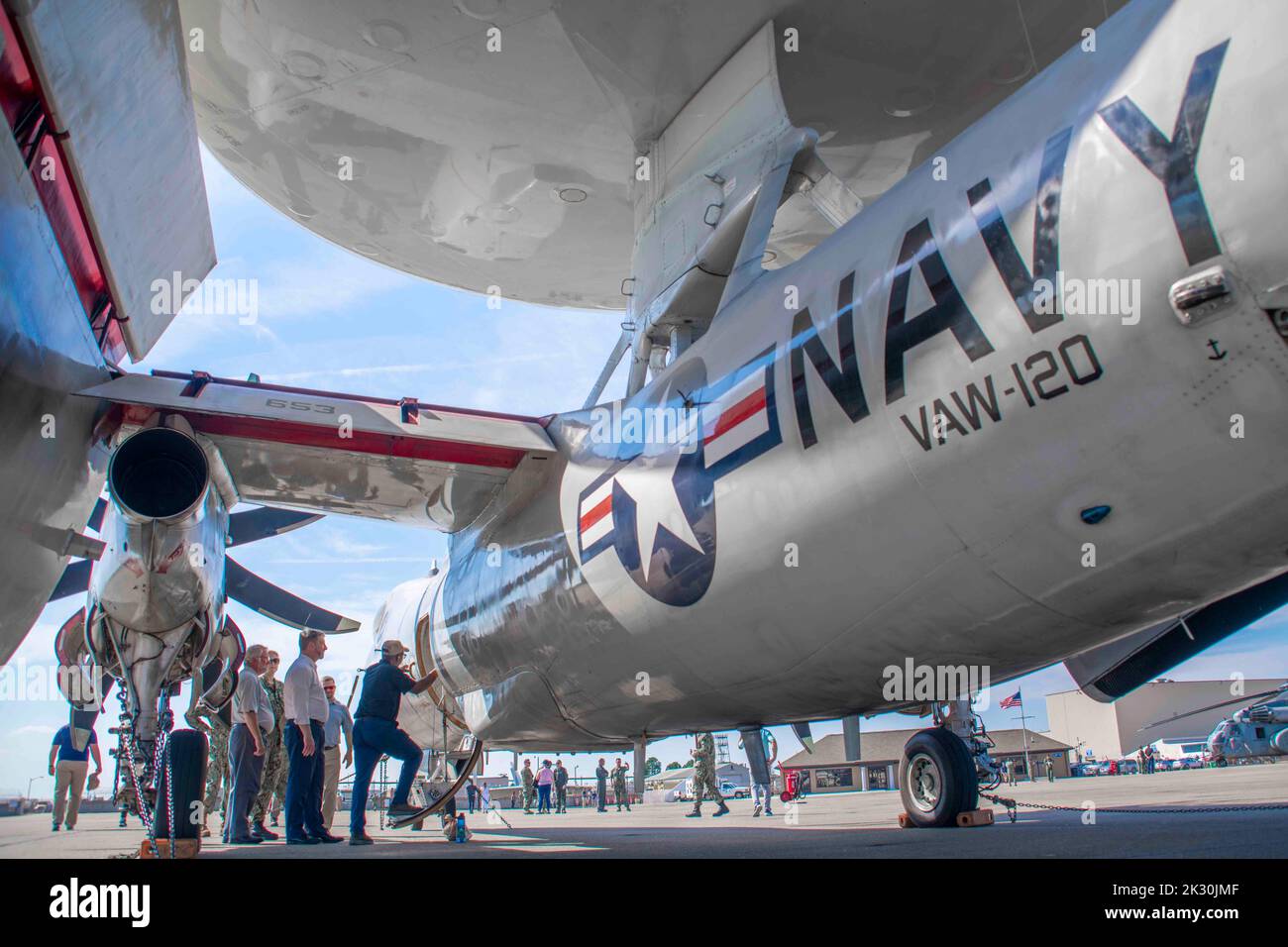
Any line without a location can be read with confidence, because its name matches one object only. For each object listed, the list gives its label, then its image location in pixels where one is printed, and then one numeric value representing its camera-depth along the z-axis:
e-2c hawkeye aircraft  2.66
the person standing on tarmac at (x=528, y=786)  21.00
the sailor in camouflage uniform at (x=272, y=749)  8.49
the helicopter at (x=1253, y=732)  24.94
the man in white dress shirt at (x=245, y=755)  7.30
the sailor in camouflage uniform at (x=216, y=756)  11.48
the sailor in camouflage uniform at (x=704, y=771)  12.19
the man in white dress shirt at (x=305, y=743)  6.68
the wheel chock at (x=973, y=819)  5.39
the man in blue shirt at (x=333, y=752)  9.22
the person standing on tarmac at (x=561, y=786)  19.61
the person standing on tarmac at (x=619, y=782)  21.41
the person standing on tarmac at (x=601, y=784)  19.03
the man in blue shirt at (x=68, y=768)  11.78
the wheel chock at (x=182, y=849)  4.99
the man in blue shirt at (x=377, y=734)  6.46
